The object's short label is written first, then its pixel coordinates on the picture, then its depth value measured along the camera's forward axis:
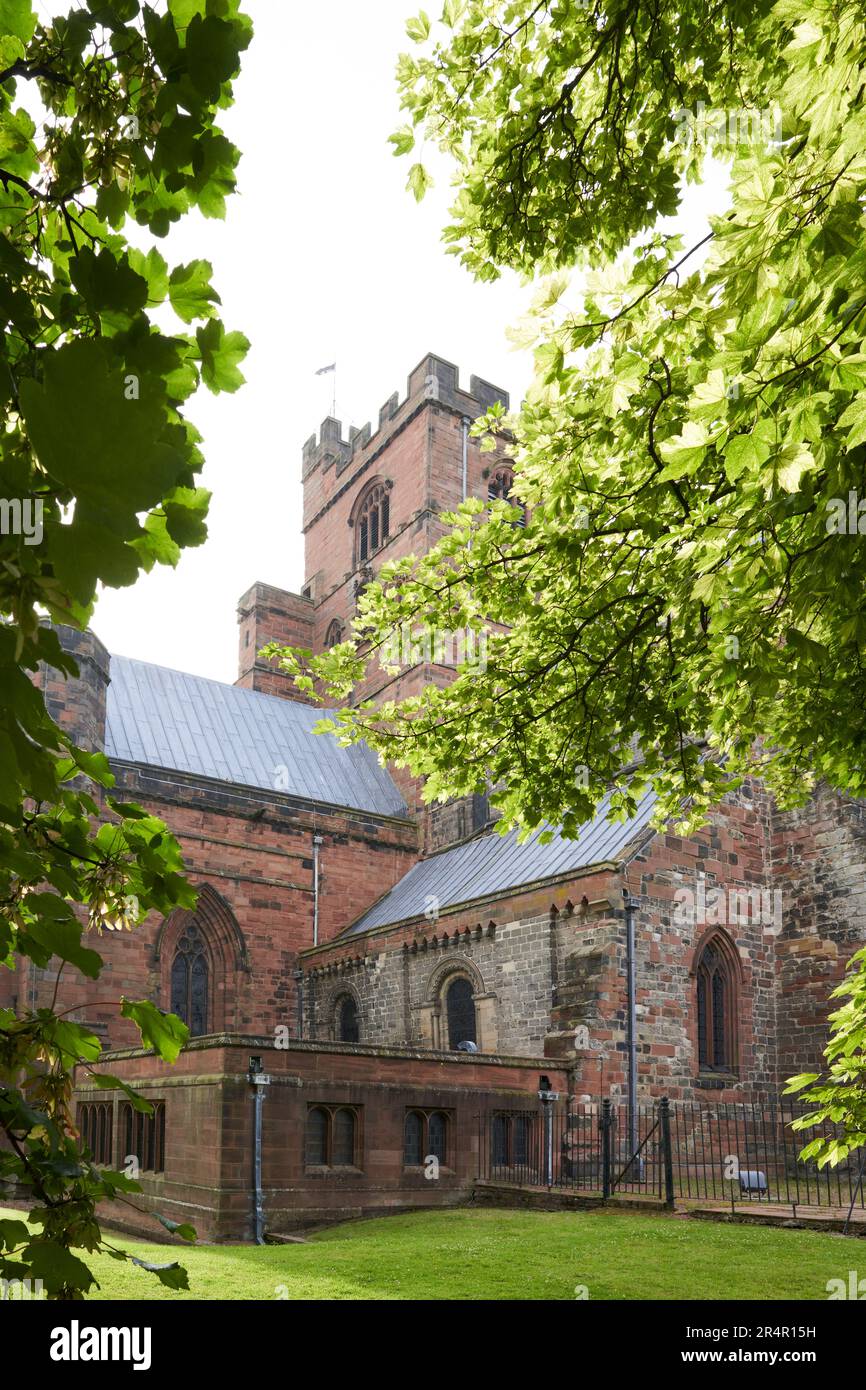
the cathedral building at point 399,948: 13.82
